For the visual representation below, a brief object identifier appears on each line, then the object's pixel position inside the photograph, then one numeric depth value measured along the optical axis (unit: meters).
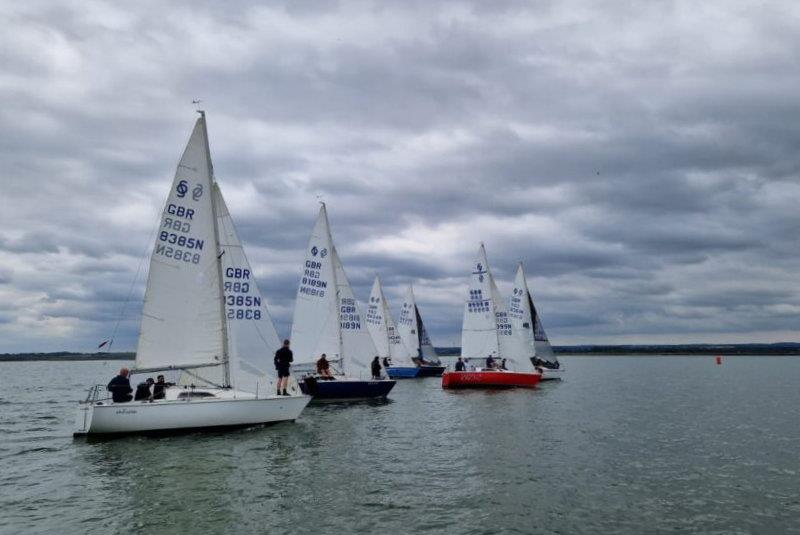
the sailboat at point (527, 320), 52.88
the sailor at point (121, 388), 21.18
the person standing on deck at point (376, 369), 36.41
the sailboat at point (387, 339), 57.03
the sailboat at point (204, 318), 22.23
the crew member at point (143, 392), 21.66
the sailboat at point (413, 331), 69.44
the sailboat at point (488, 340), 43.28
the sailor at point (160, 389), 21.98
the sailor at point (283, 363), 24.20
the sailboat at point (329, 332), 33.81
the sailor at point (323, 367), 33.38
